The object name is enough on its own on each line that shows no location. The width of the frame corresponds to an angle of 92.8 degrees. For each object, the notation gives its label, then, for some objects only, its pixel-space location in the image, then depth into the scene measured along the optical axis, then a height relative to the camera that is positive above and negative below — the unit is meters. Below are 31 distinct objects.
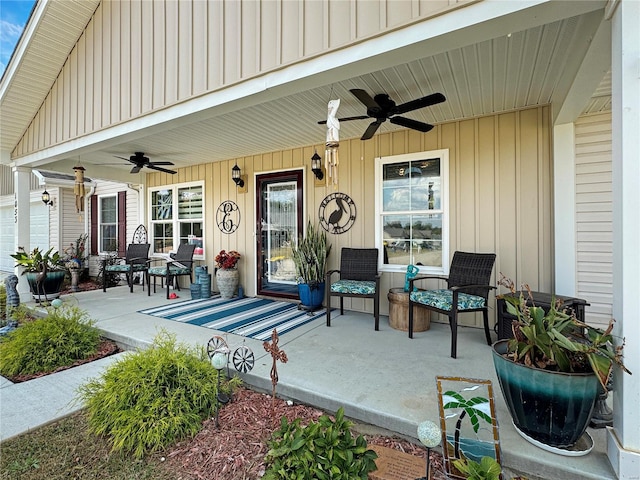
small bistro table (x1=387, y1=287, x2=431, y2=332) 3.48 -0.90
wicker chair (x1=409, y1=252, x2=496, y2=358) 2.82 -0.58
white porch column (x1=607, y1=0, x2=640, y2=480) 1.38 +0.02
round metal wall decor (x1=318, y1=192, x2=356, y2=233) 4.51 +0.38
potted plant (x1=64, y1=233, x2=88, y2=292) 6.77 -0.49
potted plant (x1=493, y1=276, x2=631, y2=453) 1.45 -0.68
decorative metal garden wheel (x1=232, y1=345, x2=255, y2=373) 2.42 -0.98
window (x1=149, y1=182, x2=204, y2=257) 6.21 +0.46
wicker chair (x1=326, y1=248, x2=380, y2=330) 3.59 -0.52
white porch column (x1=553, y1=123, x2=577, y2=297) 3.04 +0.28
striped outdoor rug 3.61 -1.06
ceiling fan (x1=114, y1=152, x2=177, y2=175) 5.24 +1.34
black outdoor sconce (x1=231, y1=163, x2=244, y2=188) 5.31 +1.10
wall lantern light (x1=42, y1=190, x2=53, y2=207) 7.69 +1.06
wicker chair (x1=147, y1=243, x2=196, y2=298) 5.46 -0.55
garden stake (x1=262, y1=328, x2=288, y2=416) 1.85 -0.69
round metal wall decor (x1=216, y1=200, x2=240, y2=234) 5.65 +0.40
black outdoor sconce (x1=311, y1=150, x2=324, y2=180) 4.47 +1.07
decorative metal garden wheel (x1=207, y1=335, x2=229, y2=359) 2.41 -0.88
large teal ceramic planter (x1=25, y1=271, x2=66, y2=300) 4.99 -0.75
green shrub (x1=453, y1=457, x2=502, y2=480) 1.28 -1.00
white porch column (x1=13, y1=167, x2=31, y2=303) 5.20 +0.41
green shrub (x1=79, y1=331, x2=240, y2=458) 1.80 -1.06
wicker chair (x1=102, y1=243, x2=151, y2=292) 5.89 -0.49
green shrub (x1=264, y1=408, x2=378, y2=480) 1.45 -1.08
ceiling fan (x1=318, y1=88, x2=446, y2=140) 2.53 +1.17
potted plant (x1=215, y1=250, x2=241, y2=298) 5.21 -0.63
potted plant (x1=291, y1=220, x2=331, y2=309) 4.38 -0.45
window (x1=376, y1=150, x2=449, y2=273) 3.91 +0.35
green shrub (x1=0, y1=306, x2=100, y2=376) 2.86 -1.07
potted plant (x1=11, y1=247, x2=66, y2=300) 4.95 -0.55
